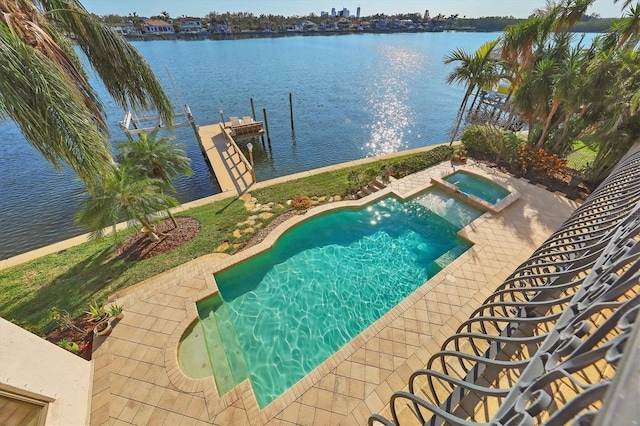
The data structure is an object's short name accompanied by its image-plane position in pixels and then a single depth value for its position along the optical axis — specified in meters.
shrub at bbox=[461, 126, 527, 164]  13.64
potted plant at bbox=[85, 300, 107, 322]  6.07
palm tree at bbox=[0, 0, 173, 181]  3.01
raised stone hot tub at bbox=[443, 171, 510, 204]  11.29
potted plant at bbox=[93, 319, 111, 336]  5.92
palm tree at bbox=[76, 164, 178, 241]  7.32
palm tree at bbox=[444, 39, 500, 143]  13.55
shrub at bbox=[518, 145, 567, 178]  12.06
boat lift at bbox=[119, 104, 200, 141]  17.25
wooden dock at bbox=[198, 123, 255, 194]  13.79
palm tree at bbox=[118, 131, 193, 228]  8.92
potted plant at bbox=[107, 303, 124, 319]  6.16
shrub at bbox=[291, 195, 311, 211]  10.83
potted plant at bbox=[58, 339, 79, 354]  5.73
